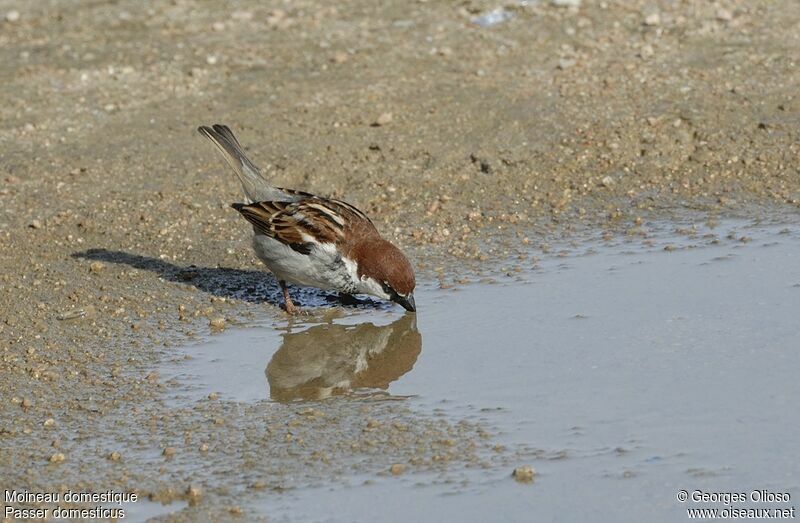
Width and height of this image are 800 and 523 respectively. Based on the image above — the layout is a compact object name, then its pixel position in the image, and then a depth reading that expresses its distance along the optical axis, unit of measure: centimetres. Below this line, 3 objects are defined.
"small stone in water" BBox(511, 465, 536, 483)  1048
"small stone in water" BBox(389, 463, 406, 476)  1073
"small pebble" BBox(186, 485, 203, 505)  1040
